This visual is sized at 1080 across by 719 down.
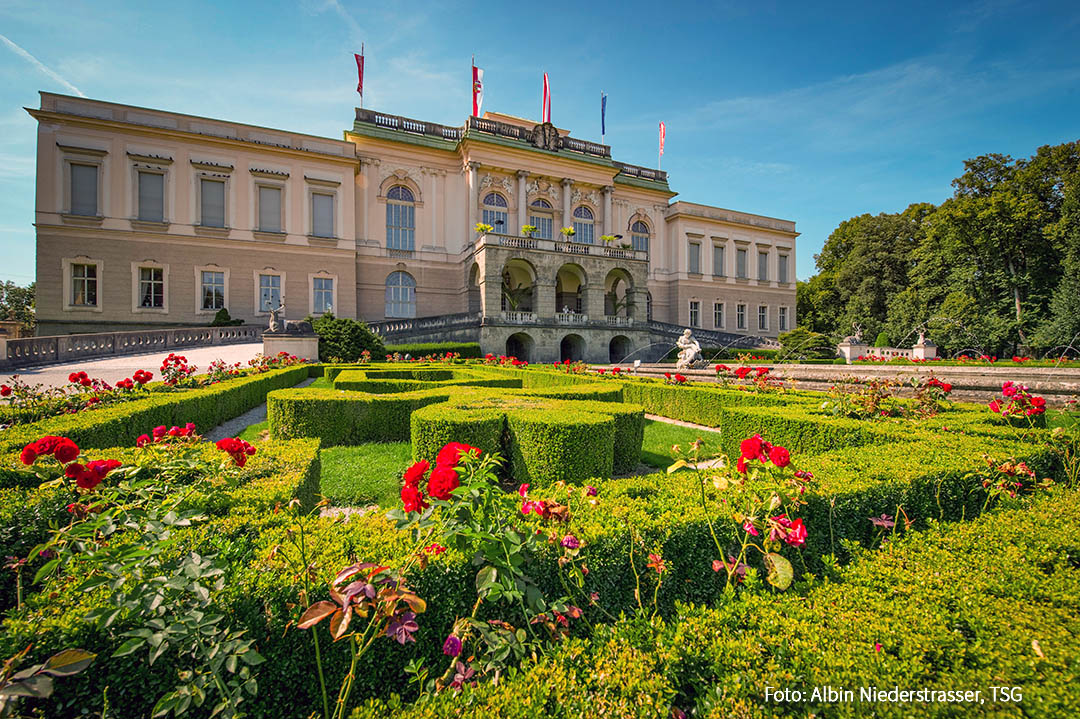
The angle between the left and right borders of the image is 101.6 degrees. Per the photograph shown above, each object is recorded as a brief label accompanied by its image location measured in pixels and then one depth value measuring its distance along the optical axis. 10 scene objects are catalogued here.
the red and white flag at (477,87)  30.48
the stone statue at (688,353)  12.91
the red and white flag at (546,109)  31.97
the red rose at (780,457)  2.39
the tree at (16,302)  52.62
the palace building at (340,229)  22.08
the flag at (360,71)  28.70
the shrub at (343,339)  17.30
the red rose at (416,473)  1.93
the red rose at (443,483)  1.80
